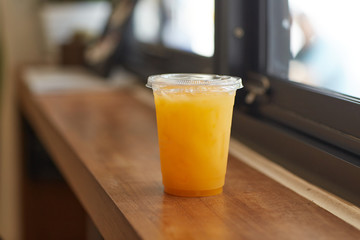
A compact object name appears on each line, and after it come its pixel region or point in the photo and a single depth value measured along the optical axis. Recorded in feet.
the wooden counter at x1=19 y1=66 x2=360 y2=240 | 2.40
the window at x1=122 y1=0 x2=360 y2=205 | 2.92
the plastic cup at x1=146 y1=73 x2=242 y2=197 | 2.58
